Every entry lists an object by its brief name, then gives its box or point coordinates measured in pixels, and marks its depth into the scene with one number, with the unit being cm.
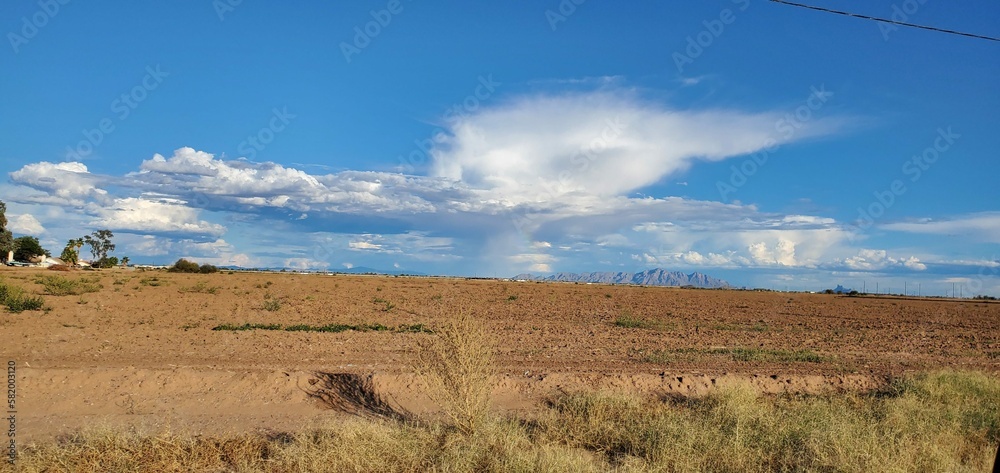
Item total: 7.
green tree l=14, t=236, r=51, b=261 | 9956
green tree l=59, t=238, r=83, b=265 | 11169
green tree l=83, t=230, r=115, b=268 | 12669
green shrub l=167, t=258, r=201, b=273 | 8712
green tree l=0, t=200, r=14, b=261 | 8272
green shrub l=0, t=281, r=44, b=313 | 2452
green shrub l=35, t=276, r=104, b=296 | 3416
